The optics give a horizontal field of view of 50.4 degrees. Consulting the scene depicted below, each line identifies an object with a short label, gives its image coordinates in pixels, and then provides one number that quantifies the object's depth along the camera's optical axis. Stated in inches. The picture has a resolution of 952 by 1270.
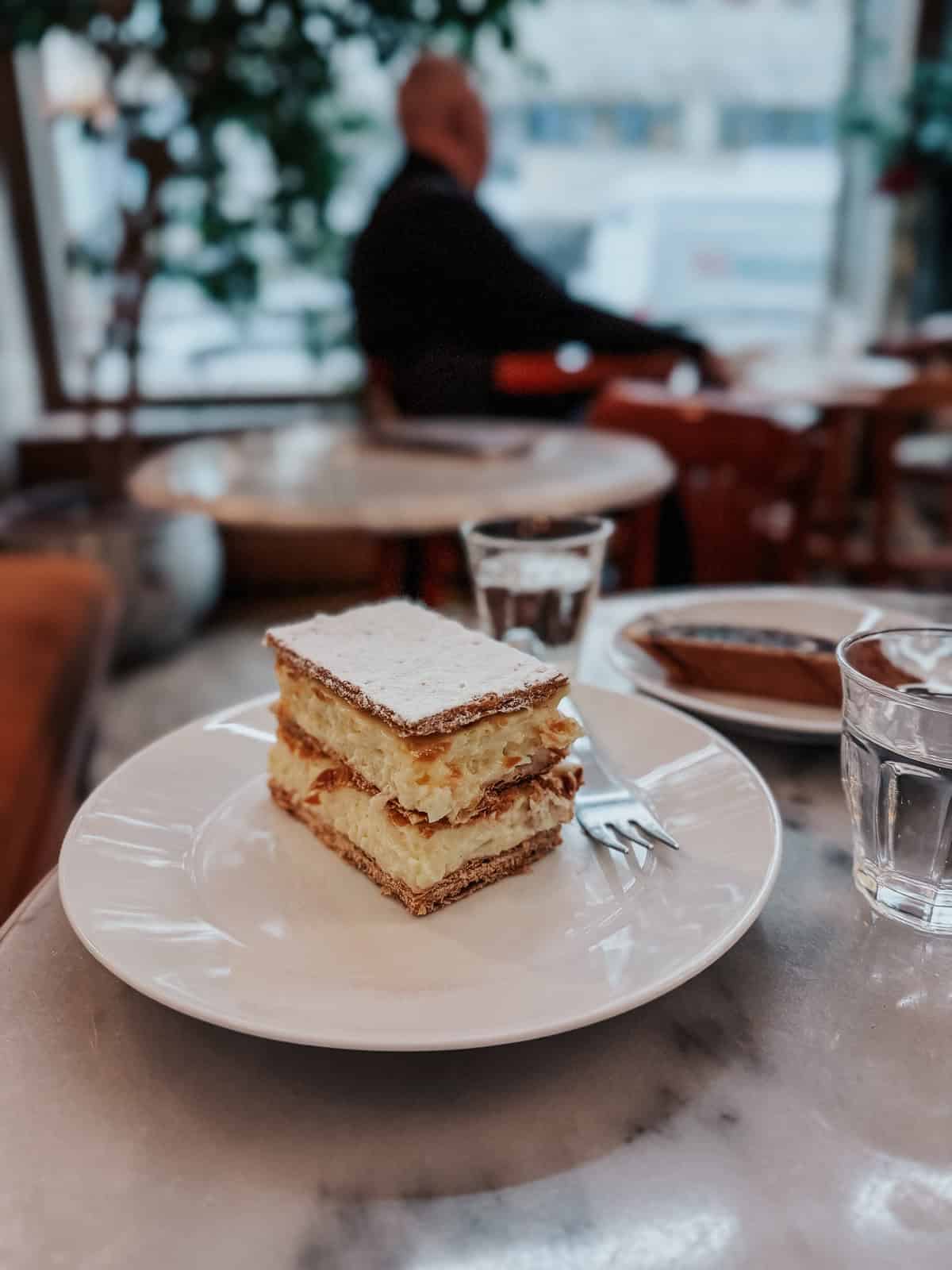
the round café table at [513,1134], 17.1
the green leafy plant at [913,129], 150.7
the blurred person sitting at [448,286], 96.0
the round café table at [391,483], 64.0
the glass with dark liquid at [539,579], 36.7
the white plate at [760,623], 31.7
